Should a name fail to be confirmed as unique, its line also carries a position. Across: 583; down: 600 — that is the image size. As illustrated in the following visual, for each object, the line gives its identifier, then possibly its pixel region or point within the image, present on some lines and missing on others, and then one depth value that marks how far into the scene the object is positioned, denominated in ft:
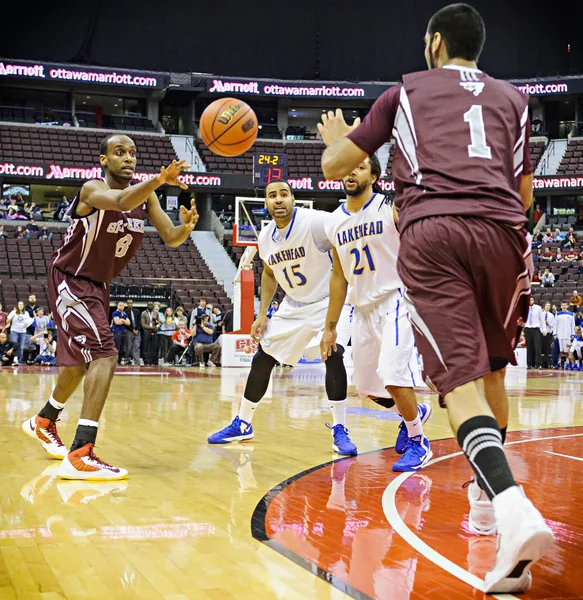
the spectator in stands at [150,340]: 59.98
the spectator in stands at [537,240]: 97.22
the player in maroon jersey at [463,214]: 8.15
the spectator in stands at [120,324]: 56.54
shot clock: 77.87
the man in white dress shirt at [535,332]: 65.05
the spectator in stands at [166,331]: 61.93
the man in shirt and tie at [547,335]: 66.64
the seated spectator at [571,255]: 89.66
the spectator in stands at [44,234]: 87.13
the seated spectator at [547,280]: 83.30
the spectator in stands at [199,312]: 60.13
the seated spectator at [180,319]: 61.41
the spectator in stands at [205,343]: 58.80
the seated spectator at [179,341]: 60.64
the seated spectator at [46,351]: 56.29
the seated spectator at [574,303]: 67.78
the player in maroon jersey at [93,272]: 14.94
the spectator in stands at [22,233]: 86.22
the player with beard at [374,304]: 15.42
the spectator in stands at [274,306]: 60.54
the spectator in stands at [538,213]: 109.50
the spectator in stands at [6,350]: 55.47
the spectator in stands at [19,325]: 56.24
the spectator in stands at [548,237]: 98.21
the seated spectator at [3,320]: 56.80
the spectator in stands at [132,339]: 57.67
